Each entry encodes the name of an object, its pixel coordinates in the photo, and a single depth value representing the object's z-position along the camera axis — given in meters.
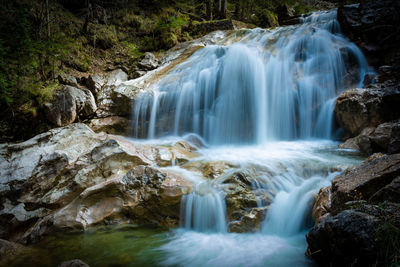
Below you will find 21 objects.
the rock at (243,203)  3.76
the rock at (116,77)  9.62
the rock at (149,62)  10.80
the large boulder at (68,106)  7.34
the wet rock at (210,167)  4.79
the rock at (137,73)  10.43
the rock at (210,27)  13.73
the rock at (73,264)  2.28
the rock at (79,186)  4.18
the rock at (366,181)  2.69
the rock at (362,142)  5.80
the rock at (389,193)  2.32
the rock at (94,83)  8.69
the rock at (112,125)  7.92
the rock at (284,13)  16.03
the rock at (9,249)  3.24
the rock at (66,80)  8.48
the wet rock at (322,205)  3.18
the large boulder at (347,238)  1.89
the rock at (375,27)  9.00
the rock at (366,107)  6.18
